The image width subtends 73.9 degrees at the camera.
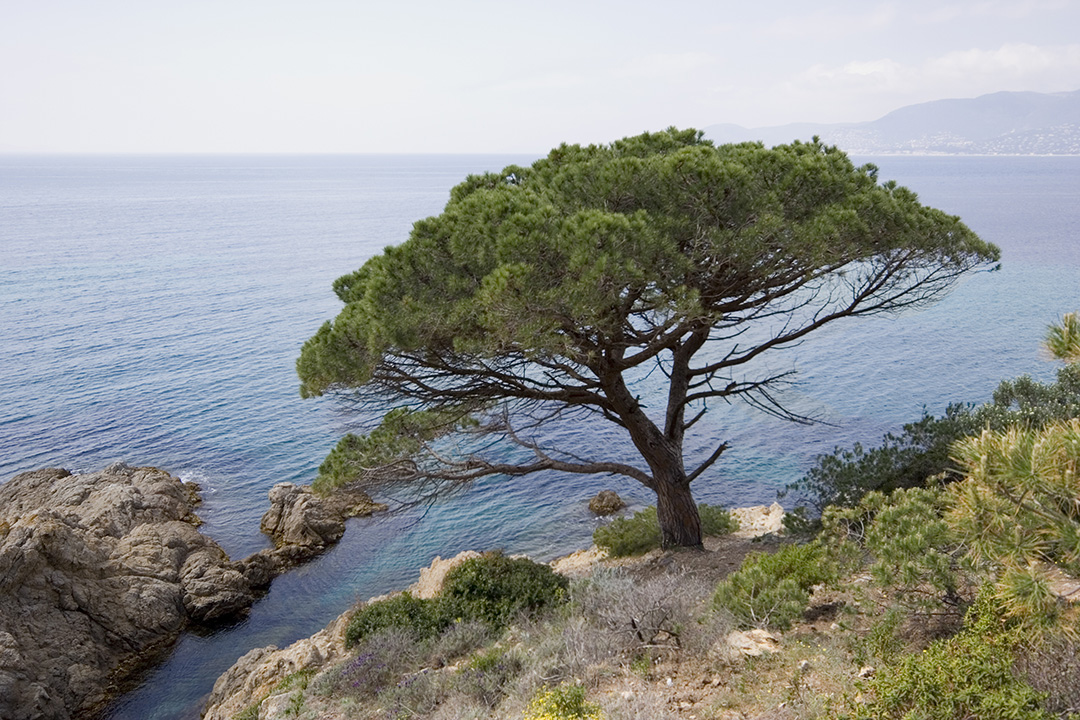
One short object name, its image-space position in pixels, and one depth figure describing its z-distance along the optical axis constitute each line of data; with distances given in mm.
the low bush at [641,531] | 14789
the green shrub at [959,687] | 4773
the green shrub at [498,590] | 10969
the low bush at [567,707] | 6156
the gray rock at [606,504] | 21875
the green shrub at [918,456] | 13008
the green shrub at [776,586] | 7793
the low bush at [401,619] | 10820
